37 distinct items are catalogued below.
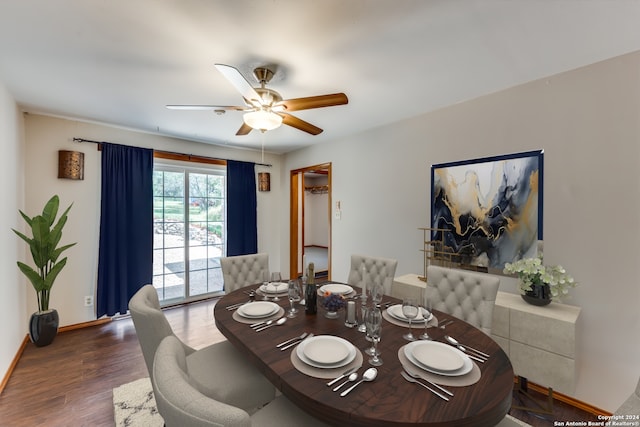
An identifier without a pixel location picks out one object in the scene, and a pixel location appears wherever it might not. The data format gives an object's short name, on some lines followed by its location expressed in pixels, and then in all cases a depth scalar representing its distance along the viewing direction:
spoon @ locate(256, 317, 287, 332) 1.48
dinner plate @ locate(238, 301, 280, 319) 1.62
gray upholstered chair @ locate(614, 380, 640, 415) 0.85
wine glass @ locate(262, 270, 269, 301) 1.99
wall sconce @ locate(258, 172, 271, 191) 4.88
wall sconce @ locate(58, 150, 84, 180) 3.13
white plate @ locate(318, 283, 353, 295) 2.08
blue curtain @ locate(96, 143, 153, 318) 3.34
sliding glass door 3.96
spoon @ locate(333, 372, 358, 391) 1.02
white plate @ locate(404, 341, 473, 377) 1.06
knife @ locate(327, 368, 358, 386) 1.01
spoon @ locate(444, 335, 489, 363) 1.17
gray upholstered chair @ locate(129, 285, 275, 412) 1.39
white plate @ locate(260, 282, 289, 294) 2.05
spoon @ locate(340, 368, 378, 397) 0.99
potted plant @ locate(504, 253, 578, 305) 1.98
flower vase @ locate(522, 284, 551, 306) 1.99
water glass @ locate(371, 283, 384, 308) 1.77
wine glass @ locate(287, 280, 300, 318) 1.74
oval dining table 0.86
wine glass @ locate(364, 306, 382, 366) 1.22
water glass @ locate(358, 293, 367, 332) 1.46
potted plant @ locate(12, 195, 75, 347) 2.68
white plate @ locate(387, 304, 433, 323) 1.56
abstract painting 2.26
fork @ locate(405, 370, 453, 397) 0.96
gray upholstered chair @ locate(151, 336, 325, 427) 0.65
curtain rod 3.25
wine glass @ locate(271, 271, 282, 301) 2.10
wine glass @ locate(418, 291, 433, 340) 1.42
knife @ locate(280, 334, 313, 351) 1.28
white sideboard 1.80
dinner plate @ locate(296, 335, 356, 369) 1.11
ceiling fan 1.83
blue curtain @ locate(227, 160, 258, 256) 4.46
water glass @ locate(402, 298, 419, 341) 1.38
